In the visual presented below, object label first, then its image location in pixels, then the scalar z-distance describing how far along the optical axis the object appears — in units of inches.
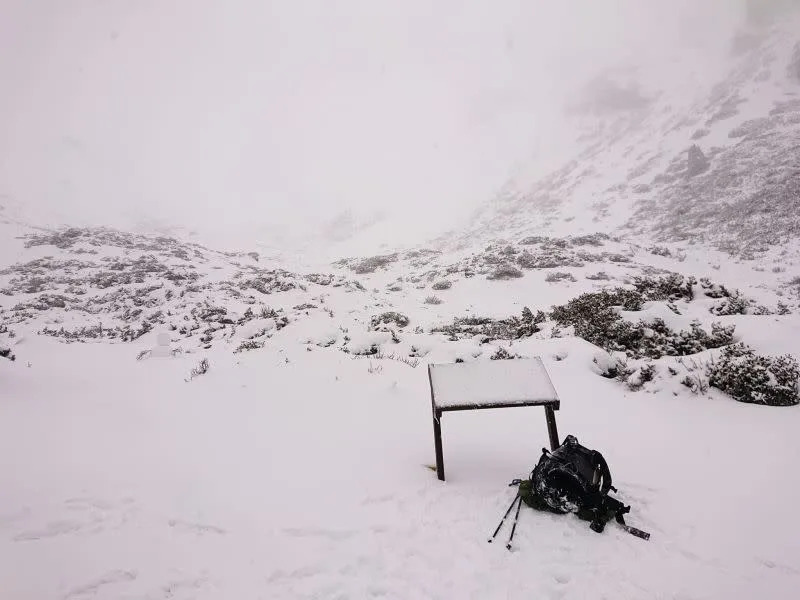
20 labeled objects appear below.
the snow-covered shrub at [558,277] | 679.7
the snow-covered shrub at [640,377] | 254.2
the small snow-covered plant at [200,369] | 301.2
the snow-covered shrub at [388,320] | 506.6
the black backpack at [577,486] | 136.1
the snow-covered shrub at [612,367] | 271.6
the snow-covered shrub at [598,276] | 666.8
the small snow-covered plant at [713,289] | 438.3
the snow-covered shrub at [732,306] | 390.9
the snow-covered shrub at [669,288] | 454.9
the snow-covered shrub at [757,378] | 210.2
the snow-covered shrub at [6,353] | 297.9
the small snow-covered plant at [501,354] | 327.9
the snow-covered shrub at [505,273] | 735.1
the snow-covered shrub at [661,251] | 876.6
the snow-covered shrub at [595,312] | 369.1
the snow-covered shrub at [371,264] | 1077.8
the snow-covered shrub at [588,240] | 954.1
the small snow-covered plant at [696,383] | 233.0
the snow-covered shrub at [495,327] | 428.5
